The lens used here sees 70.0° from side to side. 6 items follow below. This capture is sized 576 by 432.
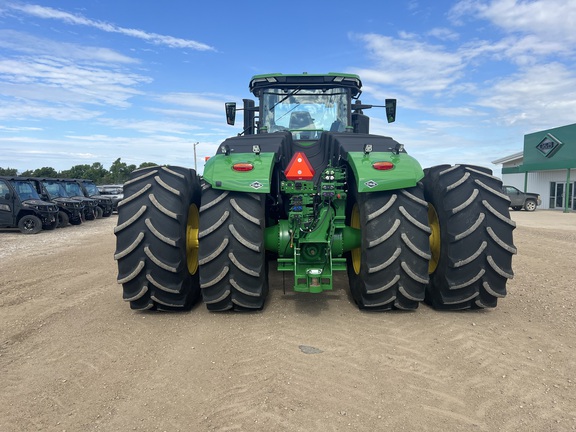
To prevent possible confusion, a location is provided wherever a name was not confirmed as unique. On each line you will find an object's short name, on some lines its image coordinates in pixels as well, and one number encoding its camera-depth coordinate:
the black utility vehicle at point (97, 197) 19.61
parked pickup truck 24.34
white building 27.58
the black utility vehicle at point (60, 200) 15.83
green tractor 4.00
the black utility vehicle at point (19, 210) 13.79
